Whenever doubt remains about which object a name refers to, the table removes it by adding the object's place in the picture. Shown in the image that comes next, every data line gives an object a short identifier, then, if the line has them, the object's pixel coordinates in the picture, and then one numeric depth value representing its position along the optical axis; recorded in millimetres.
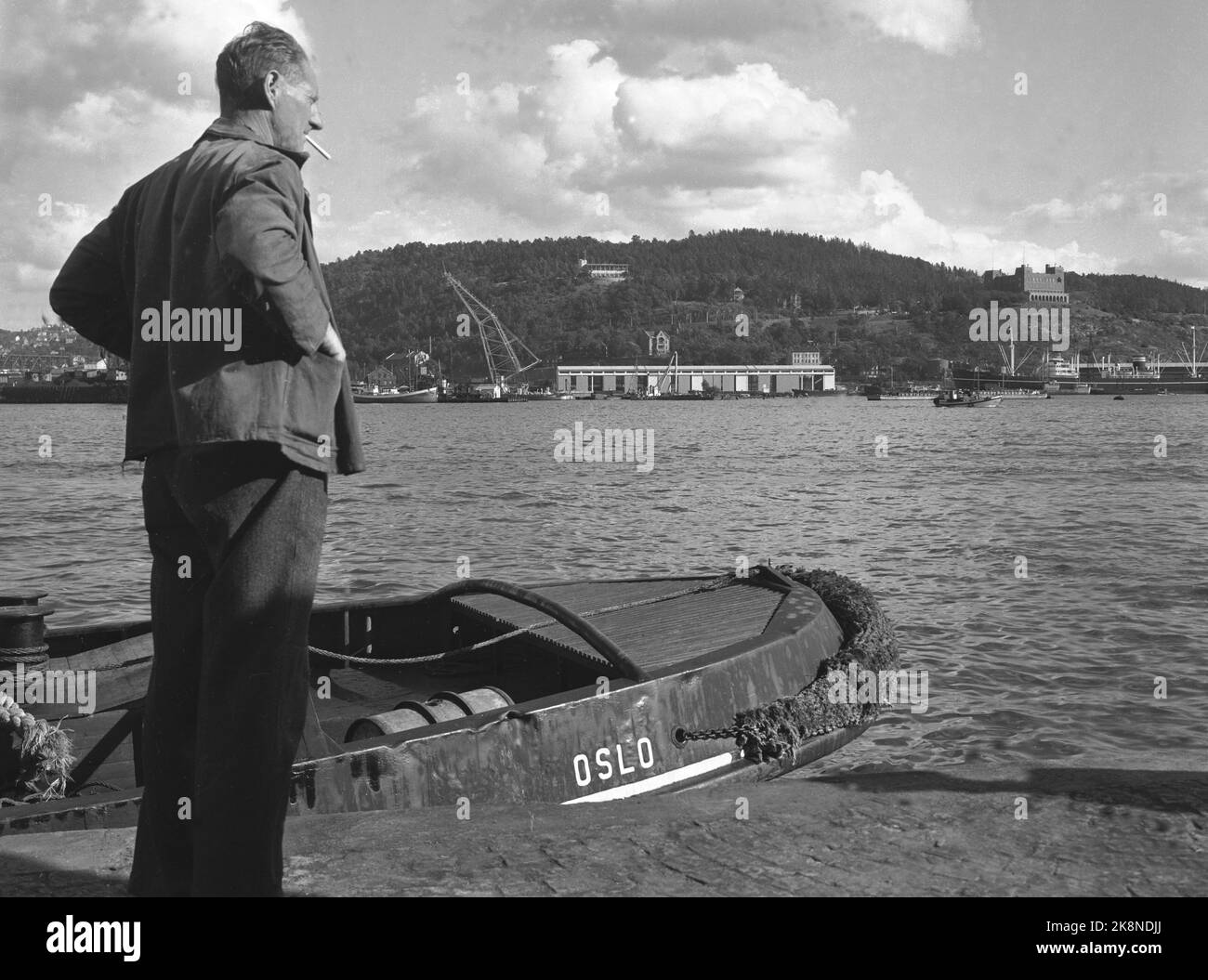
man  3061
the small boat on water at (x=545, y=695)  6191
